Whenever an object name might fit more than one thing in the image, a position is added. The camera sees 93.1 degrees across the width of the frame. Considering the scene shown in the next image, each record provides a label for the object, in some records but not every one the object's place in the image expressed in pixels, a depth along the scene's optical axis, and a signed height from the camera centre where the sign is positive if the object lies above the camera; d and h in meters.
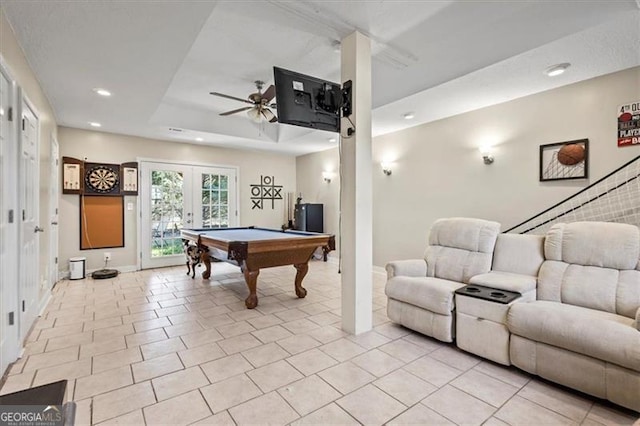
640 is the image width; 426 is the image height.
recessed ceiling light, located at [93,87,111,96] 3.57 +1.43
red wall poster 2.98 +0.85
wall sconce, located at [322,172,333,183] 6.87 +0.77
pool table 3.39 -0.49
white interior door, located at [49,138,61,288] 4.36 -0.01
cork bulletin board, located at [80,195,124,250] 5.37 -0.20
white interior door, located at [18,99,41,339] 2.56 -0.06
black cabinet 6.82 -0.16
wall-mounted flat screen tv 2.57 +0.97
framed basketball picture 3.30 +0.56
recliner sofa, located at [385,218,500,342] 2.66 -0.67
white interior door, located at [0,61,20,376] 2.16 -0.11
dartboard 5.39 +0.57
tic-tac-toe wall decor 7.33 +0.45
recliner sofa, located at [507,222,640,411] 1.76 -0.72
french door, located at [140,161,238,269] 5.97 +0.13
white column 2.78 +0.12
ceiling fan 3.70 +1.36
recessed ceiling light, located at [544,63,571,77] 2.97 +1.41
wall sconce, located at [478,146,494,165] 4.06 +0.75
